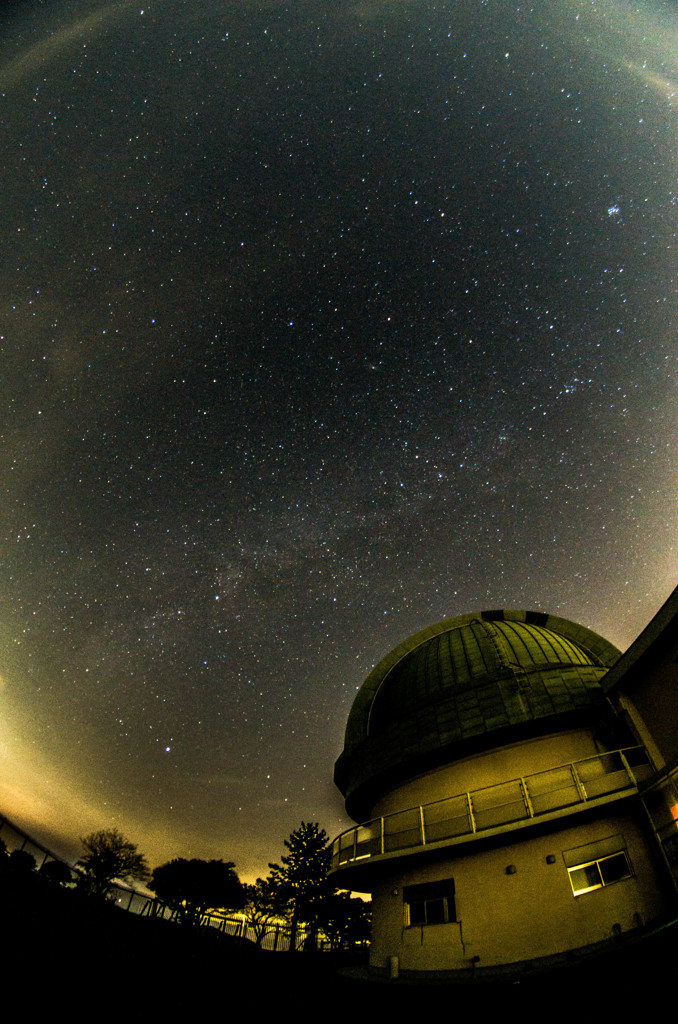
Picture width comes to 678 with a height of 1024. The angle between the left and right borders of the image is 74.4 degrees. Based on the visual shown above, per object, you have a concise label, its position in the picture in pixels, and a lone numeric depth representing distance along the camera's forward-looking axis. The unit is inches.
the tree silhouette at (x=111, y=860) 1603.1
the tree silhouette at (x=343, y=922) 1301.7
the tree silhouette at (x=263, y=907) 1546.0
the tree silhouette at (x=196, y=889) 1649.9
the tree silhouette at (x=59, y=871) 998.6
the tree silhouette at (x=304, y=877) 1321.4
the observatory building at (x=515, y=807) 377.7
